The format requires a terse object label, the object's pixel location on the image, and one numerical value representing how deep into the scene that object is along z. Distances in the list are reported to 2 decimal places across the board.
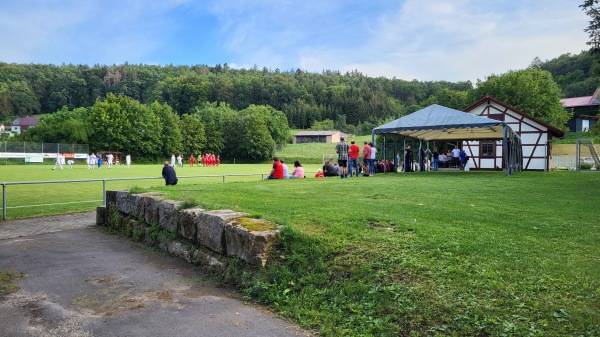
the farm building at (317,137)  109.88
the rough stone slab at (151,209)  7.43
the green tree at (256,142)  79.44
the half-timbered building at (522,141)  31.83
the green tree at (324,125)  123.44
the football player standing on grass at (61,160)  39.53
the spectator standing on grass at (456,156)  30.44
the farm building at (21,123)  106.00
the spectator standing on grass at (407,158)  24.11
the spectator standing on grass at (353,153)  17.58
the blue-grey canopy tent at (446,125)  18.52
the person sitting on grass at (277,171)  15.88
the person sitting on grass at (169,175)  14.16
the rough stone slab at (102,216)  9.51
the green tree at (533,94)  48.38
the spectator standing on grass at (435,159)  26.12
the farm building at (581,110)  63.60
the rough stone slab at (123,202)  8.59
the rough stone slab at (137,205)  7.97
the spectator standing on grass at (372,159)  18.28
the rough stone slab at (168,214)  6.80
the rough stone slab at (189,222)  6.17
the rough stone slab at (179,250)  6.10
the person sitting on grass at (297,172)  17.89
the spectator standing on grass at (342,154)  16.29
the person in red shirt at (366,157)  18.00
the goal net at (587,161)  27.44
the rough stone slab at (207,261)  5.37
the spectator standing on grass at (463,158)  28.88
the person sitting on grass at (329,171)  19.56
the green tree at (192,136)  77.25
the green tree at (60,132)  66.45
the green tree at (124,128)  68.62
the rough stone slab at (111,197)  9.25
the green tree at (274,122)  90.62
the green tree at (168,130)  73.00
